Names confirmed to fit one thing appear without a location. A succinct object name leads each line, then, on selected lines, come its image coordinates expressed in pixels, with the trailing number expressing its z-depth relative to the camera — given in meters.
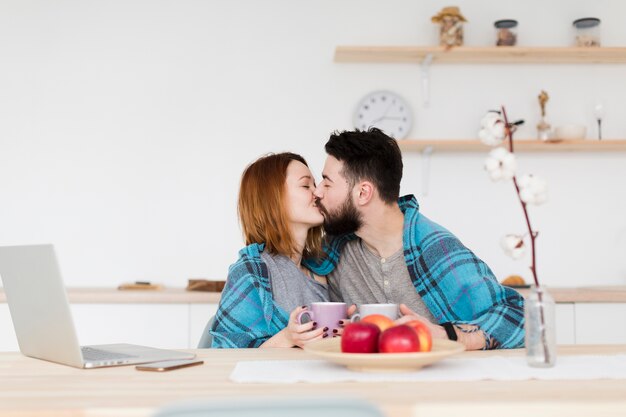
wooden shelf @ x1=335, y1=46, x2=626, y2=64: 3.40
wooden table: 1.08
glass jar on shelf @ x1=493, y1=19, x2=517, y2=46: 3.46
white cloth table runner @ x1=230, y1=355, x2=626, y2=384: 1.28
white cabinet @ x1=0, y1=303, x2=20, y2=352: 3.03
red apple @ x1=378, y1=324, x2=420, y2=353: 1.34
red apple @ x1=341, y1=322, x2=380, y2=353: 1.39
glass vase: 1.39
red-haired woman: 2.03
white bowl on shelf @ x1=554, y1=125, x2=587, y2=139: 3.43
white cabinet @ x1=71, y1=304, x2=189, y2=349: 3.01
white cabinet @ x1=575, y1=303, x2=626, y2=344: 3.04
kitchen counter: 3.01
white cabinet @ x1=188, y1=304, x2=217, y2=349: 3.02
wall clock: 3.54
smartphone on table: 1.38
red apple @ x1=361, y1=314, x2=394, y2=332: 1.46
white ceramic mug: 1.59
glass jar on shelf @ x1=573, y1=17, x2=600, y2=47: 3.49
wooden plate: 1.29
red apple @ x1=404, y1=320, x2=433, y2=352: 1.38
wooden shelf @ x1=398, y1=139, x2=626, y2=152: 3.39
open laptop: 1.38
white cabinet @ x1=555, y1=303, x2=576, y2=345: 3.03
